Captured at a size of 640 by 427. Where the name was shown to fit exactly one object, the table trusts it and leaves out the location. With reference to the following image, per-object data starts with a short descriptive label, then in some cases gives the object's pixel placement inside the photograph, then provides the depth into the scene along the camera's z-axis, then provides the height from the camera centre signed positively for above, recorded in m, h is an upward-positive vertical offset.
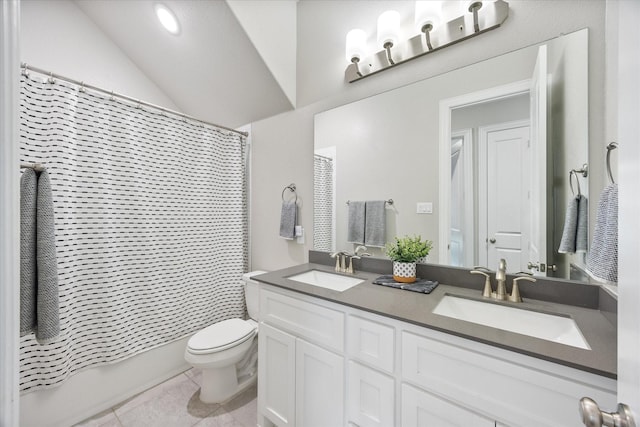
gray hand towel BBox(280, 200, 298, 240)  2.06 -0.07
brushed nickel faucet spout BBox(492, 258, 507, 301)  1.12 -0.31
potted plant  1.37 -0.24
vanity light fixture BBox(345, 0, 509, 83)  1.26 +0.96
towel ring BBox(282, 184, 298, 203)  2.11 +0.19
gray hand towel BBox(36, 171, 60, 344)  1.05 -0.24
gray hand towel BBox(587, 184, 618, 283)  0.72 -0.09
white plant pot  1.36 -0.32
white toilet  1.62 -0.92
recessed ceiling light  1.91 +1.44
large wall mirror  1.13 +0.28
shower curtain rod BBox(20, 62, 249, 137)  1.36 +0.74
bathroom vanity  0.71 -0.52
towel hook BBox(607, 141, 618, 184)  0.89 +0.21
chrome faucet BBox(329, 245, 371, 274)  1.67 -0.30
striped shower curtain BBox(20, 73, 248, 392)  1.45 -0.08
